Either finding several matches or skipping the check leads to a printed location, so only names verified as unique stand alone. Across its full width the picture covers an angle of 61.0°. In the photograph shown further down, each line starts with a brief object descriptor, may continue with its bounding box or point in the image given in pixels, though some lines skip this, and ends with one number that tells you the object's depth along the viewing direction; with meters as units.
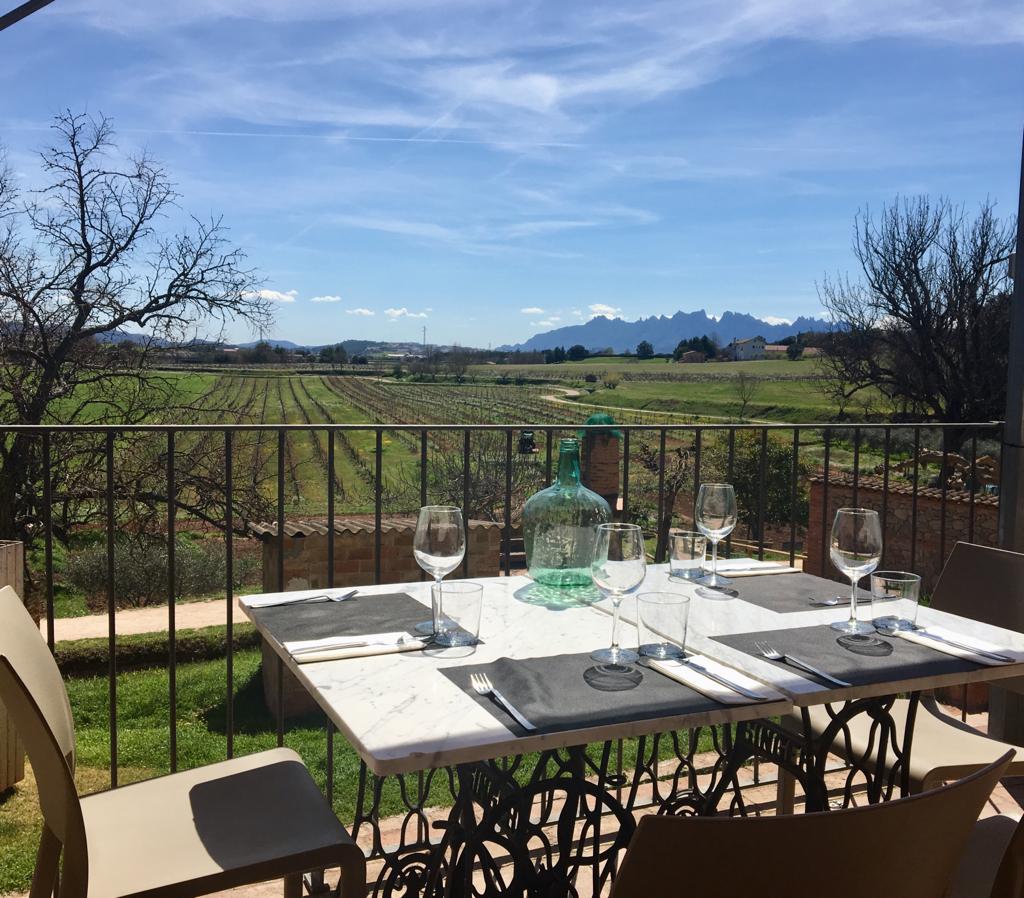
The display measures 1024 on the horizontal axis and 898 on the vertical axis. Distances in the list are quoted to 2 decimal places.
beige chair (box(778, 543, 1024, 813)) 1.98
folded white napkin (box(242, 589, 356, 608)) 1.82
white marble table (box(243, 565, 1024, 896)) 1.17
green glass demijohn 1.87
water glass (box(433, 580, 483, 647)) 1.61
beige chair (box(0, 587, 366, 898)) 1.30
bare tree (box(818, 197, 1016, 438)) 18.00
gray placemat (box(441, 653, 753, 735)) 1.22
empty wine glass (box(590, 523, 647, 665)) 1.51
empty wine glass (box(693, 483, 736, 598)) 2.04
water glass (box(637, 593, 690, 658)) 1.50
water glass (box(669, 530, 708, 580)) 1.98
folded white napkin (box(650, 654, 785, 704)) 1.31
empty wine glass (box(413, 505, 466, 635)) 1.65
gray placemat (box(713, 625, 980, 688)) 1.46
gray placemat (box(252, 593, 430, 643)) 1.61
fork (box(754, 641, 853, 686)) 1.41
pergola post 2.97
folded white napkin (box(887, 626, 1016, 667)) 1.56
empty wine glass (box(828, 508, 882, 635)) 1.77
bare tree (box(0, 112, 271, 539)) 11.50
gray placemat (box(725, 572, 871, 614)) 1.89
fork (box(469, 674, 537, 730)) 1.20
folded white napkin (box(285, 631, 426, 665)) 1.47
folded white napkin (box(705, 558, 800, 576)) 2.20
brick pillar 3.43
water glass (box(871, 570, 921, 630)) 1.77
